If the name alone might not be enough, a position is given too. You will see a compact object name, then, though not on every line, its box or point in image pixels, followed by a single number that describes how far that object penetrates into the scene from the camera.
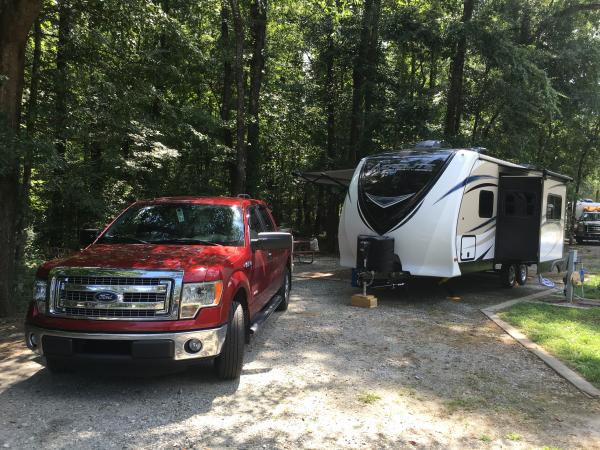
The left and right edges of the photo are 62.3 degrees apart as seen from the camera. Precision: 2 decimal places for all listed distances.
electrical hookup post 9.68
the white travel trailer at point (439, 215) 9.02
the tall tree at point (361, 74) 18.17
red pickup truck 4.26
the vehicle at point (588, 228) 31.67
